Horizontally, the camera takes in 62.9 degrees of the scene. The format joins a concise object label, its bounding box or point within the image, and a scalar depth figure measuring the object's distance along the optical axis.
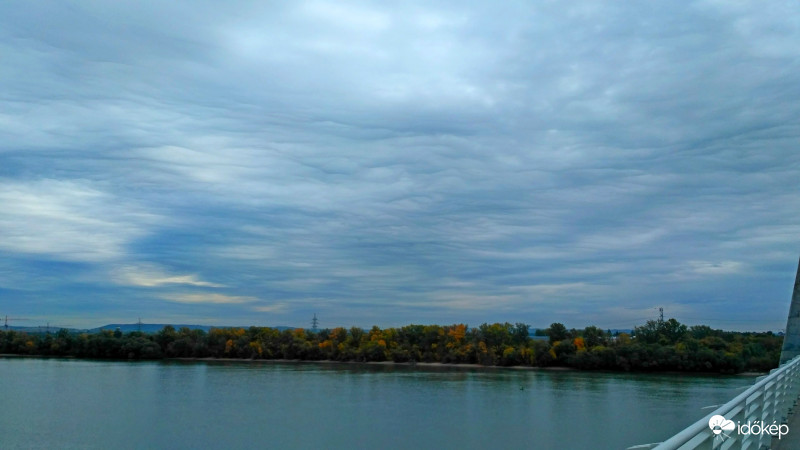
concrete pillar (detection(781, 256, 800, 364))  13.91
